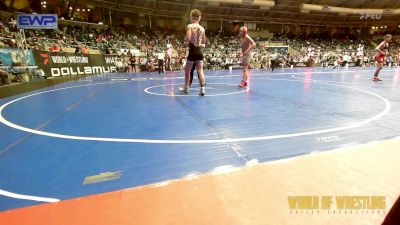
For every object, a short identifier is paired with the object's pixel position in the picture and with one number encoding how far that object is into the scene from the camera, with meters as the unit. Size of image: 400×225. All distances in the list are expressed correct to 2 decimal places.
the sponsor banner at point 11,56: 9.47
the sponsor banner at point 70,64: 12.06
